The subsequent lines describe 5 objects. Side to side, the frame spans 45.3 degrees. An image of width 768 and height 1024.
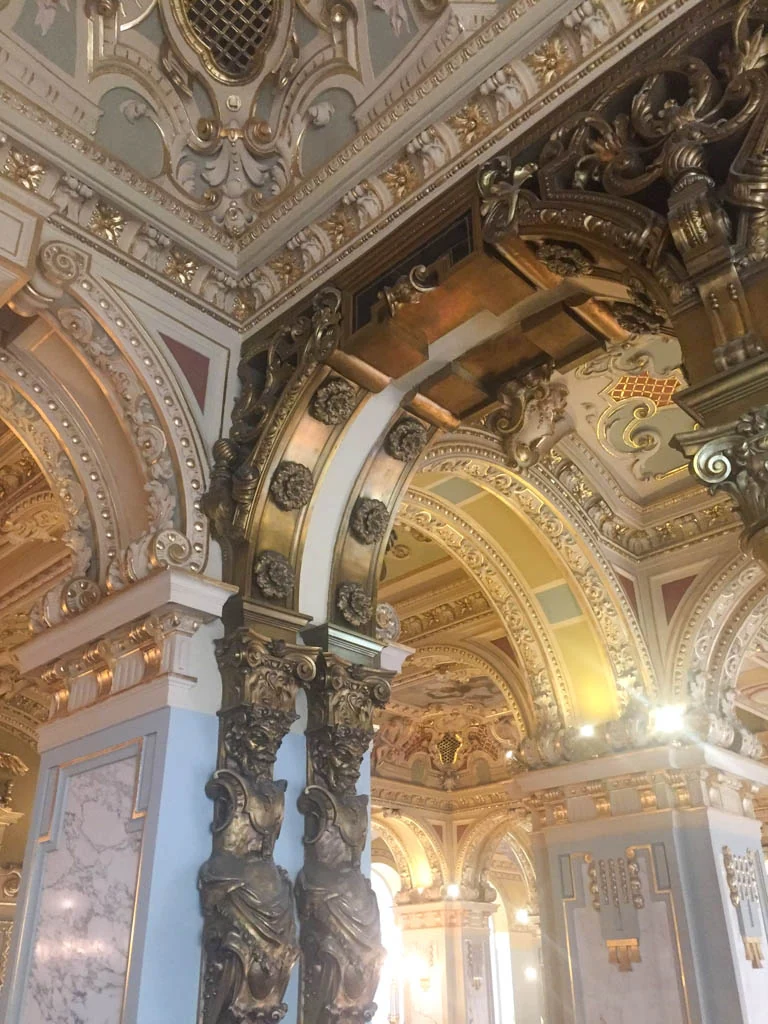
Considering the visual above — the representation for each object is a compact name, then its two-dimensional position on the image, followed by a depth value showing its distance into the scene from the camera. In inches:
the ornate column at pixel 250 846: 127.0
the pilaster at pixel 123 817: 127.8
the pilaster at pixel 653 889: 224.4
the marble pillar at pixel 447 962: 511.2
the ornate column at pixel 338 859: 135.4
